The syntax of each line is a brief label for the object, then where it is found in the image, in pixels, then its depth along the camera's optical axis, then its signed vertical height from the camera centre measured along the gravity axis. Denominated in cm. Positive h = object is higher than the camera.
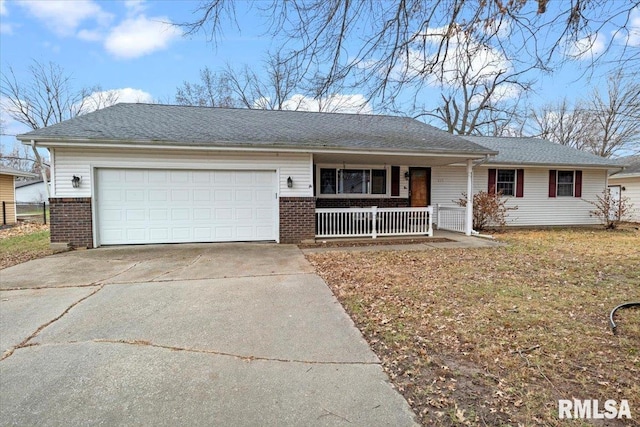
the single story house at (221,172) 796 +77
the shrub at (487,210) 1162 -37
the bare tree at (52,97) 2400 +809
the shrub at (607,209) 1273 -42
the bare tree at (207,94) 2423 +800
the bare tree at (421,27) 375 +210
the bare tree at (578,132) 2364 +542
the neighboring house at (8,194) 1611 +43
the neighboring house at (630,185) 1636 +74
